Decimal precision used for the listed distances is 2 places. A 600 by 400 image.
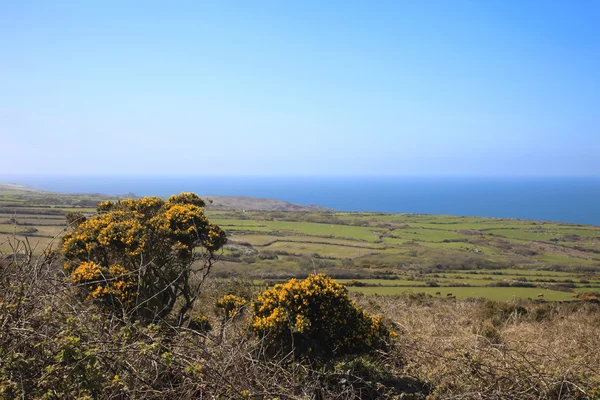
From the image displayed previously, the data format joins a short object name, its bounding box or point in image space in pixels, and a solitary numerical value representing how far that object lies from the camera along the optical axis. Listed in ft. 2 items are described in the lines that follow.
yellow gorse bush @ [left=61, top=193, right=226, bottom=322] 26.02
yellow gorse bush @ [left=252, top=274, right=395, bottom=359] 22.35
